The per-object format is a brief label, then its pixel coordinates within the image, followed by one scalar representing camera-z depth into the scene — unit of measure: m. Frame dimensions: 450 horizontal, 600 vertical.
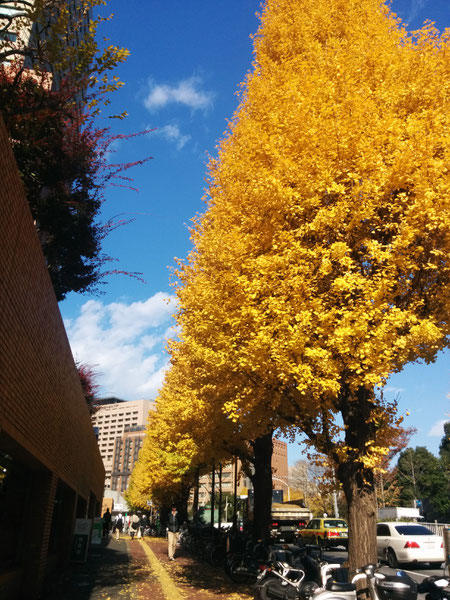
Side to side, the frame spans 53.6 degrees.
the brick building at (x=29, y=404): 4.92
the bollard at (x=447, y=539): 8.47
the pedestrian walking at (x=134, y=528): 30.39
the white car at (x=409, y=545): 12.77
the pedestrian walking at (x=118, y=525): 29.16
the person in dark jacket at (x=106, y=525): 25.77
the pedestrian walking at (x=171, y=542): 16.14
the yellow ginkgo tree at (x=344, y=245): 6.73
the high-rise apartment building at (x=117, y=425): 163.12
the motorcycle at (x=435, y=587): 6.06
